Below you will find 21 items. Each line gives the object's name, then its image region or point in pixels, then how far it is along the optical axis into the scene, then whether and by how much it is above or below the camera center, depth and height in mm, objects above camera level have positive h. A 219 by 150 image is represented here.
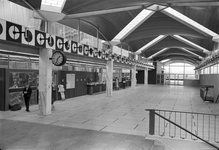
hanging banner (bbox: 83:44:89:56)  13414 +1732
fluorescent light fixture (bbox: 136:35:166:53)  25209 +4456
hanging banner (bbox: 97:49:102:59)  15625 +1664
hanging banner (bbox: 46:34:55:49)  9984 +1690
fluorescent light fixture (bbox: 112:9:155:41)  14844 +4254
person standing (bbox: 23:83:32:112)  11039 -1107
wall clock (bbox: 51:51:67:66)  9594 +798
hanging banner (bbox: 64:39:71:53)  11270 +1673
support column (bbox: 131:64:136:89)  28605 -299
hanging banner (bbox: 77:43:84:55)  12672 +1659
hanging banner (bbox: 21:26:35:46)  8531 +1665
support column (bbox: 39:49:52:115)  10281 -406
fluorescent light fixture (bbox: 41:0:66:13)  9664 +3432
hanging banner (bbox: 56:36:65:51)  10680 +1699
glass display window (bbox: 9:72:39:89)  11802 -301
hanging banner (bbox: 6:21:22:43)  7762 +1695
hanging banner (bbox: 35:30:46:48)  9331 +1704
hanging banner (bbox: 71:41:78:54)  12038 +1695
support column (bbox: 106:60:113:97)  19203 +76
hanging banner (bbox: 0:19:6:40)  7461 +1677
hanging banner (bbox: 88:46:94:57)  14141 +1649
